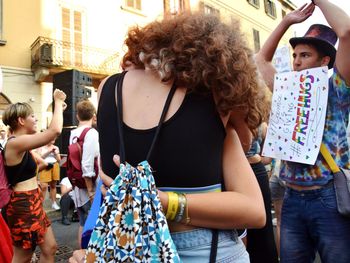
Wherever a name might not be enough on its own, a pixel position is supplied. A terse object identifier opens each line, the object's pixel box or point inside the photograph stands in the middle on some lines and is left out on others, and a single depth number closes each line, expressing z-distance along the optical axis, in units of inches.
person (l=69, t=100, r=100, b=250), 159.2
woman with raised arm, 115.3
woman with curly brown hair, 37.5
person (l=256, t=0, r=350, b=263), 69.3
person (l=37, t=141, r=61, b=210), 253.0
